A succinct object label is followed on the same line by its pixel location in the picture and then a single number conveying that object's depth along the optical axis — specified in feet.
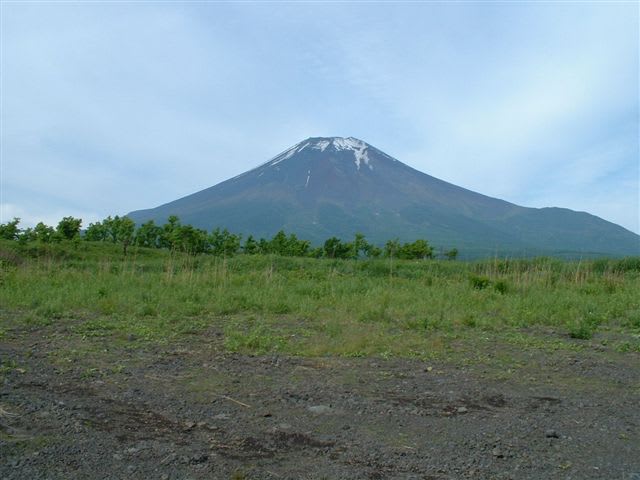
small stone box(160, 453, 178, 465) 9.62
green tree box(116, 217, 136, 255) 72.13
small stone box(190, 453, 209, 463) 9.73
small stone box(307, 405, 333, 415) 12.80
